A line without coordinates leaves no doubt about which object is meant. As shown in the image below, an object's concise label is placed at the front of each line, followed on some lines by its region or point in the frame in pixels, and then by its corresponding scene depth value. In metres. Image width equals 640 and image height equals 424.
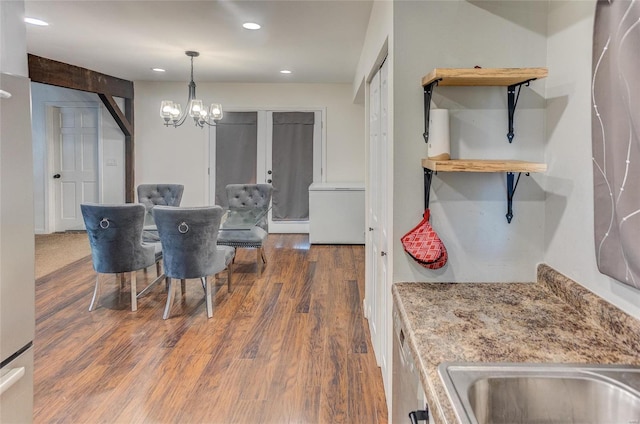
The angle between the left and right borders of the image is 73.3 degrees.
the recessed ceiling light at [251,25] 3.64
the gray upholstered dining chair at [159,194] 5.12
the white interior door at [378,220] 2.25
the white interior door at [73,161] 6.99
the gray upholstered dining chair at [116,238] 3.36
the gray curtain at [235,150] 7.02
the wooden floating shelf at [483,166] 1.42
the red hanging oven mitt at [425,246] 1.56
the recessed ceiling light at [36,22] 3.62
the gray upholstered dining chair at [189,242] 3.25
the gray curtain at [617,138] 1.07
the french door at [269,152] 7.02
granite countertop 1.07
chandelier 4.48
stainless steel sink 0.97
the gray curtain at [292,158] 7.02
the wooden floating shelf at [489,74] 1.42
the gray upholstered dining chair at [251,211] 4.44
